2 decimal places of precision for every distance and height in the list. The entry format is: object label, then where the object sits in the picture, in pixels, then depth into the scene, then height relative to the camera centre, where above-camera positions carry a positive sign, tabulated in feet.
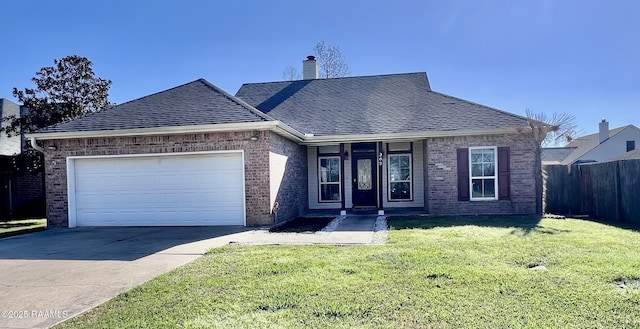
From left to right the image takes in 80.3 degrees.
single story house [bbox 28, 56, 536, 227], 33.14 +0.56
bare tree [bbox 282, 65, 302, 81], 93.98 +23.41
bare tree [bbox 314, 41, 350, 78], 87.51 +24.30
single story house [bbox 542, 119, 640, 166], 96.12 +4.24
